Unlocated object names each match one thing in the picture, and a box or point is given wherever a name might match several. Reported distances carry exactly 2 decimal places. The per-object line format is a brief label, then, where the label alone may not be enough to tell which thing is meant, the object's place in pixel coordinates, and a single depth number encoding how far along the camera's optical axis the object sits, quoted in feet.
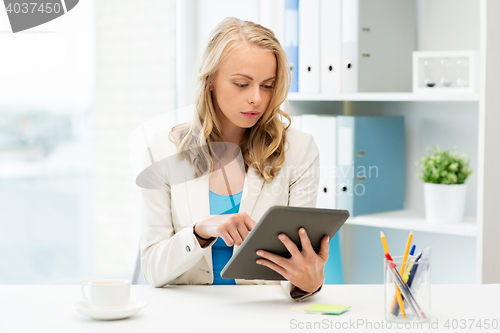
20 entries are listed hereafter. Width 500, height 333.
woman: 7.55
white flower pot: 8.81
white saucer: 6.15
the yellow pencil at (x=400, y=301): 6.11
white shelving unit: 8.51
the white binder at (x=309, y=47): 9.42
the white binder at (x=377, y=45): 9.15
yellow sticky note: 6.32
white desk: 6.10
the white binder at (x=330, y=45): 9.23
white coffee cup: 6.21
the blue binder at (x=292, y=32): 9.63
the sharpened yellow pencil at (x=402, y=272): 6.14
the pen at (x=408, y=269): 6.12
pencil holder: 6.11
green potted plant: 8.81
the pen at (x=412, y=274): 6.12
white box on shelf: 8.79
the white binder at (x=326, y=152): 9.38
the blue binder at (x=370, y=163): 9.32
